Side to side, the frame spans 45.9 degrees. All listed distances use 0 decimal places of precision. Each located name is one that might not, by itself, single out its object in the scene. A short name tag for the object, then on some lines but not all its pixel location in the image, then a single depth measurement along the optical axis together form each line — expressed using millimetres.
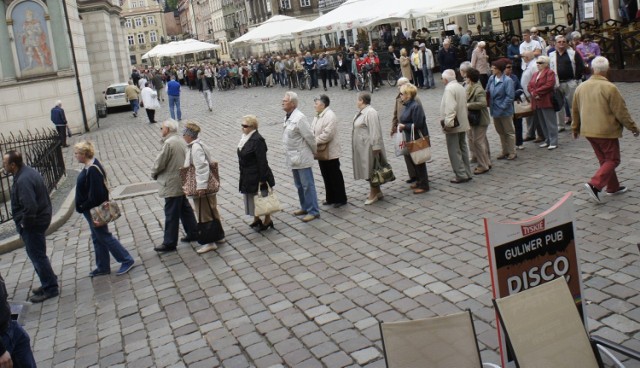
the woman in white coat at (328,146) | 10719
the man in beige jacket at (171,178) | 9789
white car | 36406
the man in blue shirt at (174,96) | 26808
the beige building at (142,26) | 137500
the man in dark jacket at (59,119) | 24188
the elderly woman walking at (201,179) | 9492
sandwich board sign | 4691
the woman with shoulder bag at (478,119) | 11852
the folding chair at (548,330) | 4289
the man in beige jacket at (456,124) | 11266
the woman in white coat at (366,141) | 10836
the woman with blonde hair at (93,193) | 9000
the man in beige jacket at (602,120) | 9242
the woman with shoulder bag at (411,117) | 11078
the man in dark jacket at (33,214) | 8375
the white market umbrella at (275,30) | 38875
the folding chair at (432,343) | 4234
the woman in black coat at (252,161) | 9891
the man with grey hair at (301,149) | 10422
